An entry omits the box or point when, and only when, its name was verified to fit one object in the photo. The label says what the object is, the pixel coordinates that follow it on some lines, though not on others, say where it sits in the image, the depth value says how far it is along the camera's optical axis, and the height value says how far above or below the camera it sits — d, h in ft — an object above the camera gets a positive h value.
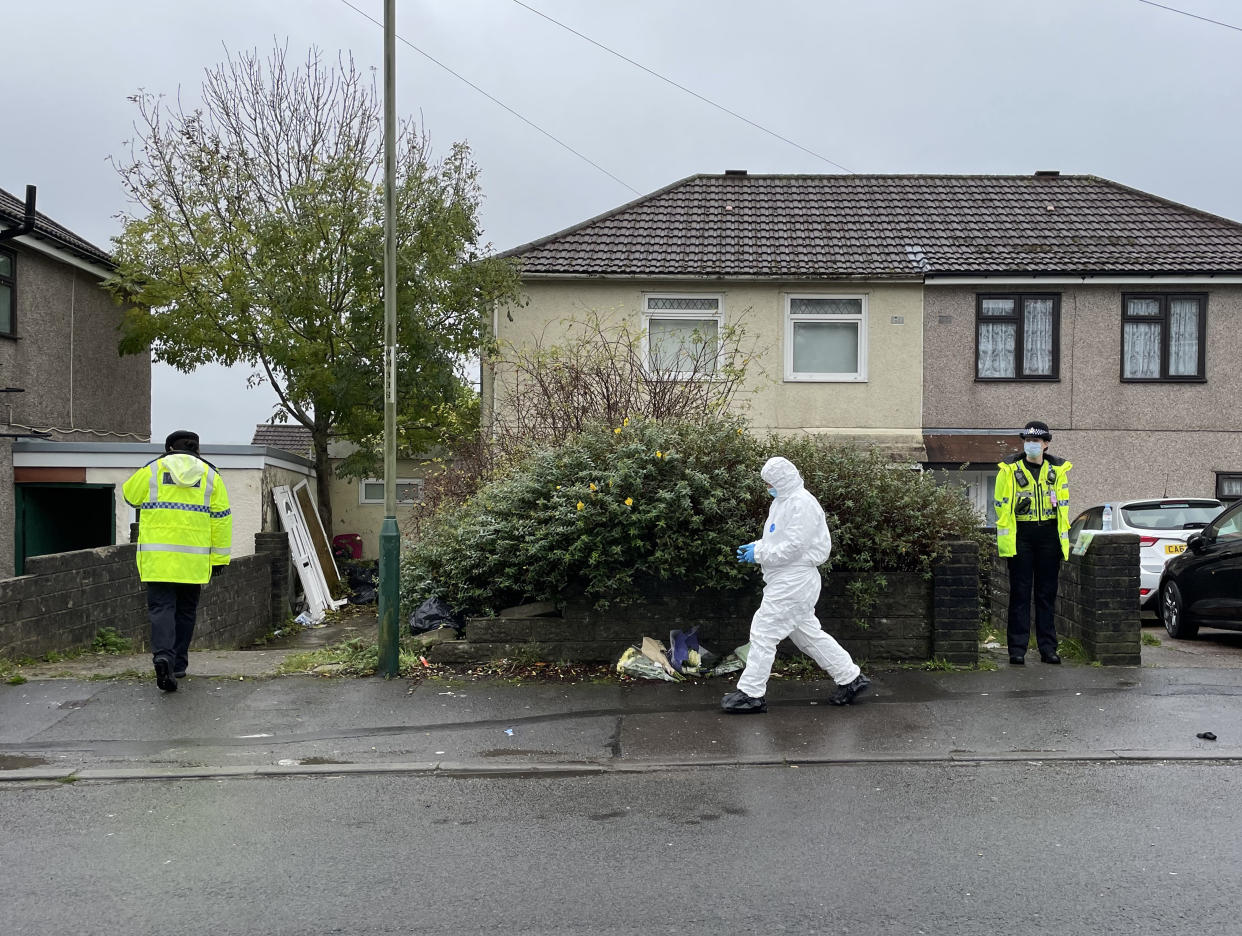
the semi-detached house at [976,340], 60.59 +5.77
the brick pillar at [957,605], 28.66 -3.94
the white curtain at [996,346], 61.41 +5.51
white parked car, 42.86 -2.86
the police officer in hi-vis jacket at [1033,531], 29.40 -2.10
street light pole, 27.71 +1.40
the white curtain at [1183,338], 61.31 +6.05
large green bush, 27.76 -1.79
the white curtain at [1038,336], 61.36 +6.06
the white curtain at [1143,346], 61.41 +5.59
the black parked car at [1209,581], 35.96 -4.21
